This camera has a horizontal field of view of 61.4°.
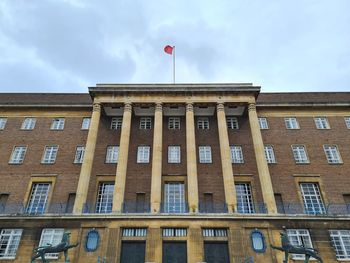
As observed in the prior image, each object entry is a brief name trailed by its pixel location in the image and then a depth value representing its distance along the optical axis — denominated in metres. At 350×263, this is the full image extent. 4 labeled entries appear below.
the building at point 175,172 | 22.92
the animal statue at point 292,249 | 19.55
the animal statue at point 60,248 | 19.92
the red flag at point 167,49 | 34.56
